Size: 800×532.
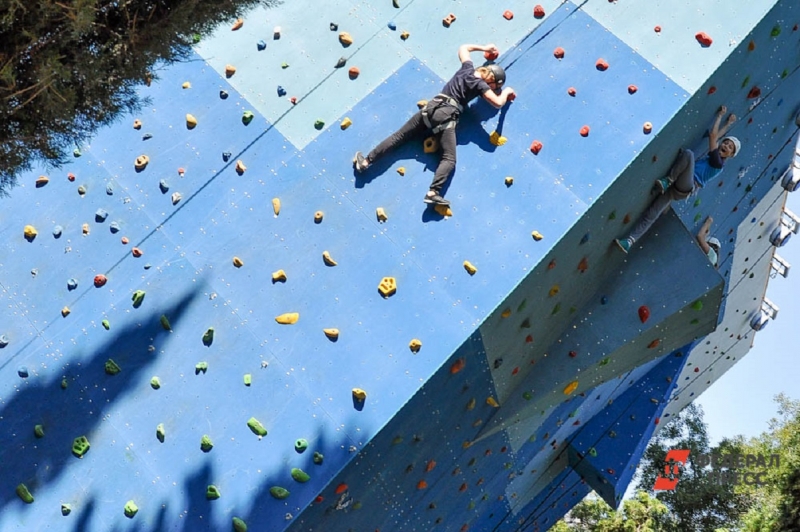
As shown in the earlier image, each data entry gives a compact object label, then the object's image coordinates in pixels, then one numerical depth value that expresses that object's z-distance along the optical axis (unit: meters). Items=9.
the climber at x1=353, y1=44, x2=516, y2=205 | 7.10
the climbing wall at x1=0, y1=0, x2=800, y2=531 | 6.68
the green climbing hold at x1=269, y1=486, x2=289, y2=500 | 6.45
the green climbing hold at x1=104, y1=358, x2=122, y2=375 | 6.91
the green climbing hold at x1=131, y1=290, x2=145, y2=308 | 7.11
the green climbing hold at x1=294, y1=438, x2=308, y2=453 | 6.55
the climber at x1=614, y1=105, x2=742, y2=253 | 7.80
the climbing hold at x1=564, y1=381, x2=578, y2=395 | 8.33
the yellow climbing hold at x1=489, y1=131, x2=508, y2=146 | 7.25
